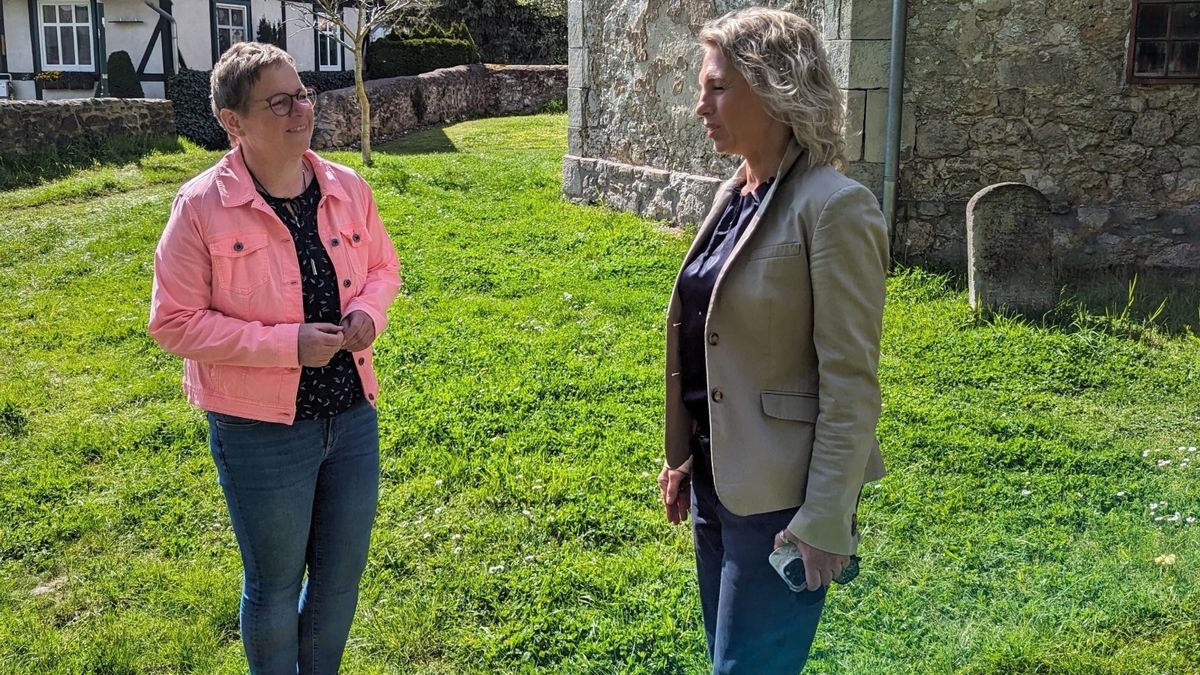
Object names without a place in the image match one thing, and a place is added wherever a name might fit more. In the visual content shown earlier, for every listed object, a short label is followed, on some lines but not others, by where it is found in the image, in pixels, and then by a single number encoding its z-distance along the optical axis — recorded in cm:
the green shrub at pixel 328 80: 2452
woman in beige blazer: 216
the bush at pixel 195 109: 1991
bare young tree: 1675
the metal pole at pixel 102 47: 2090
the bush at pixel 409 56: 2584
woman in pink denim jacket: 266
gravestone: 721
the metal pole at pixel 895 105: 810
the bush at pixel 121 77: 2031
